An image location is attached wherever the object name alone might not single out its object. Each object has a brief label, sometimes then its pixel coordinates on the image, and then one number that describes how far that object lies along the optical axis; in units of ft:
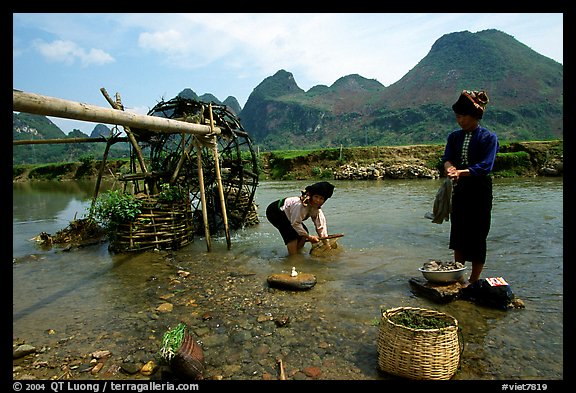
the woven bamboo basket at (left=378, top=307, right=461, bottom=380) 9.87
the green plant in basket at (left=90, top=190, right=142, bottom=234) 23.77
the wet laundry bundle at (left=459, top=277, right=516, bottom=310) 14.51
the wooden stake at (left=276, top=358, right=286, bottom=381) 10.42
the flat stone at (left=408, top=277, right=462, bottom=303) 15.24
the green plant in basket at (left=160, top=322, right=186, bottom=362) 10.57
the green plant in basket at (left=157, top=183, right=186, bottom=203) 25.25
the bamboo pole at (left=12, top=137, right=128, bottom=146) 21.87
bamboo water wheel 27.20
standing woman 14.80
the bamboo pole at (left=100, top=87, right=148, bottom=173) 27.48
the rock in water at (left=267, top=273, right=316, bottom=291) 17.52
